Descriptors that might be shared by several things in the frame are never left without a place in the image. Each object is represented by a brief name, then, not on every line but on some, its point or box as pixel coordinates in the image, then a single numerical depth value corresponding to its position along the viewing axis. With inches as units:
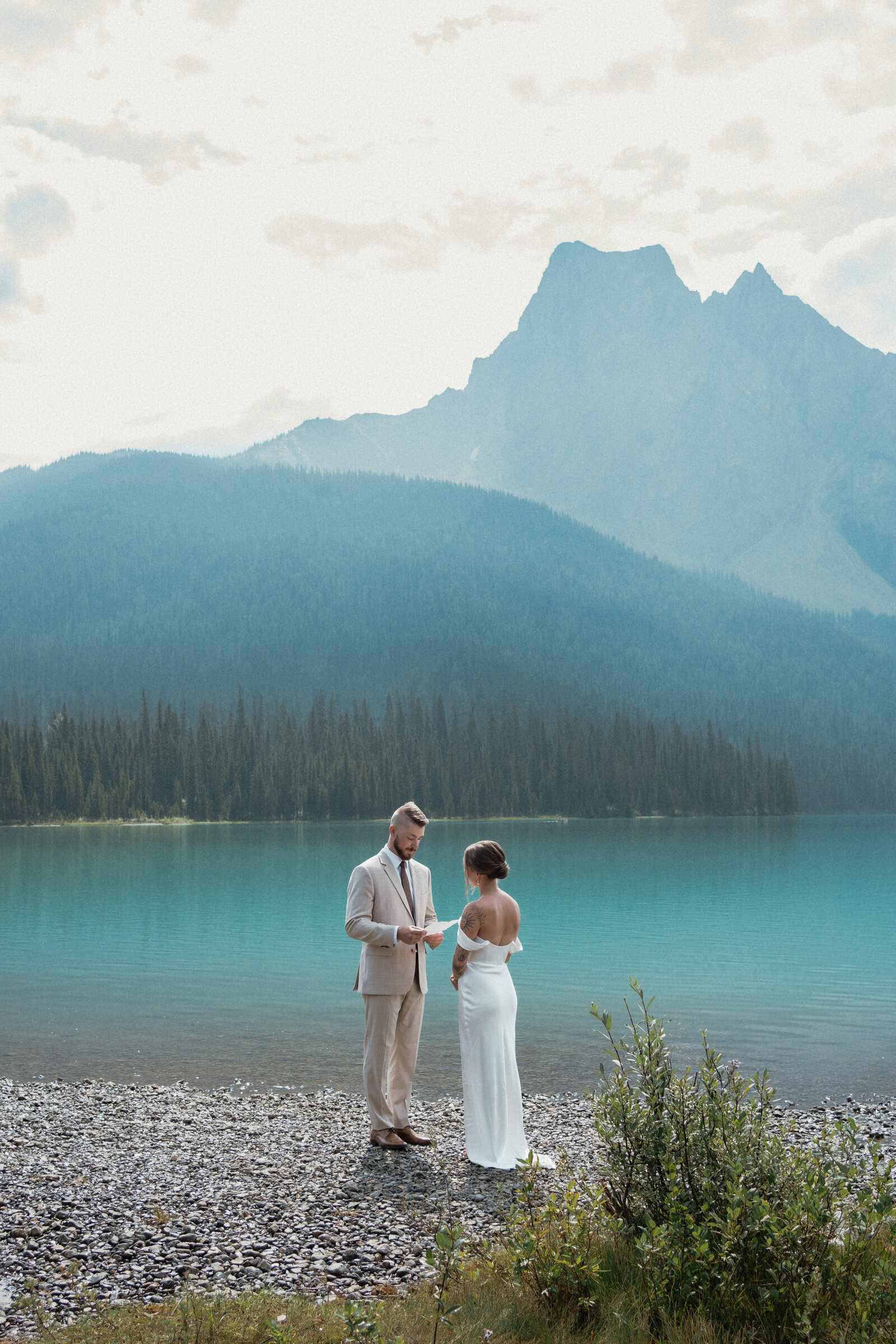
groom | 437.7
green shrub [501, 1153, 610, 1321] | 257.8
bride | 414.0
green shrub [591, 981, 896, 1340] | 232.4
